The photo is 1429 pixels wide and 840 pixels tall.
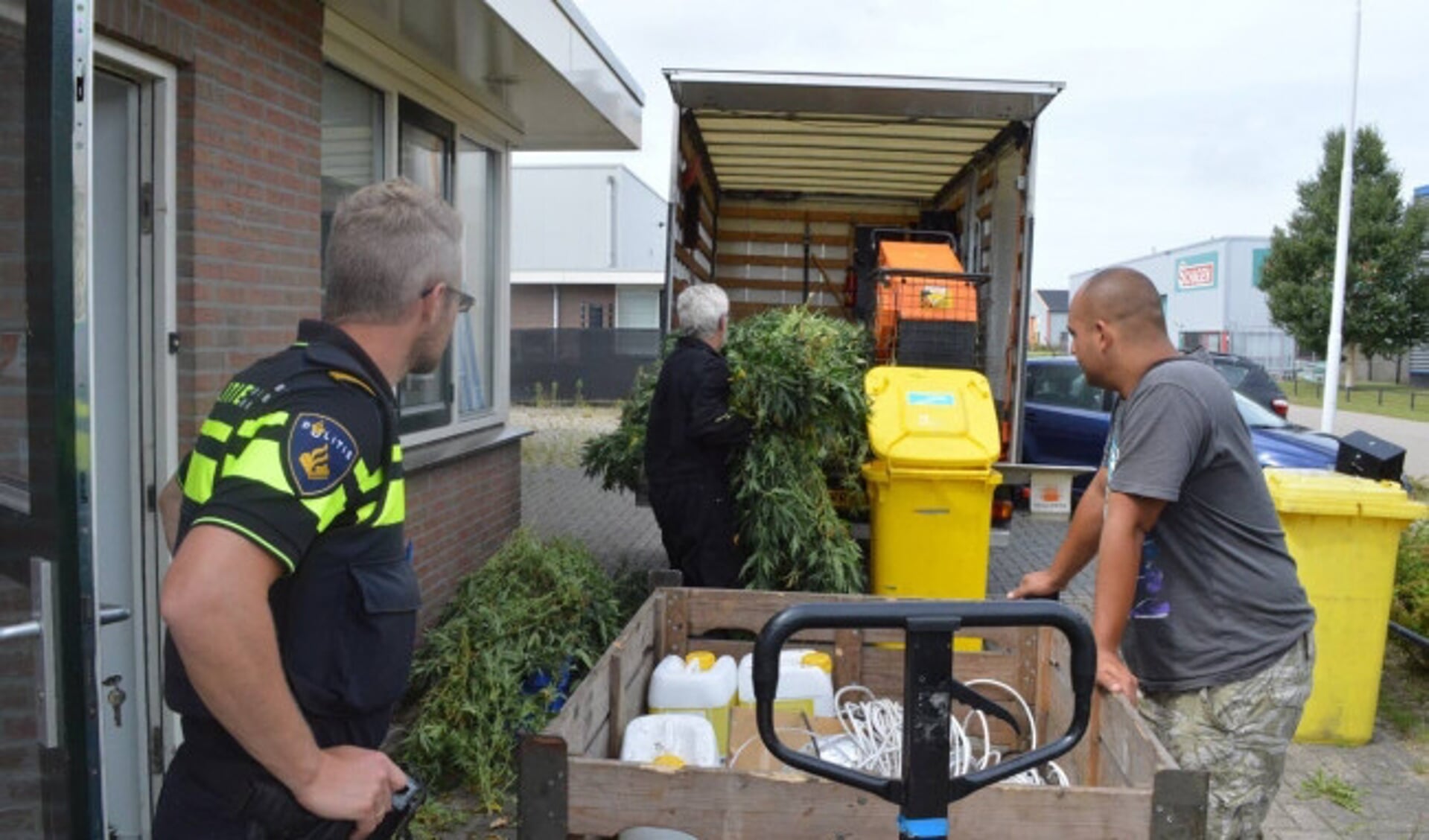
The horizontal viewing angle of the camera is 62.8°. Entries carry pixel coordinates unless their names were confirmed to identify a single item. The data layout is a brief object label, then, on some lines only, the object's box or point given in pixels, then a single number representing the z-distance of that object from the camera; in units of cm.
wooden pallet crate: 228
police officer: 168
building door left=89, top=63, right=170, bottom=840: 381
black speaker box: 565
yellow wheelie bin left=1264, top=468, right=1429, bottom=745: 537
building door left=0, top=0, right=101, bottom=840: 177
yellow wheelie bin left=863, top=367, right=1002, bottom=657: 598
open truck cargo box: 725
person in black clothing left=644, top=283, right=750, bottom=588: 542
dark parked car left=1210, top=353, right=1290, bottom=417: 1367
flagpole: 1841
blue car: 1093
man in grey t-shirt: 287
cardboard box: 317
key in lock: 271
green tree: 3397
